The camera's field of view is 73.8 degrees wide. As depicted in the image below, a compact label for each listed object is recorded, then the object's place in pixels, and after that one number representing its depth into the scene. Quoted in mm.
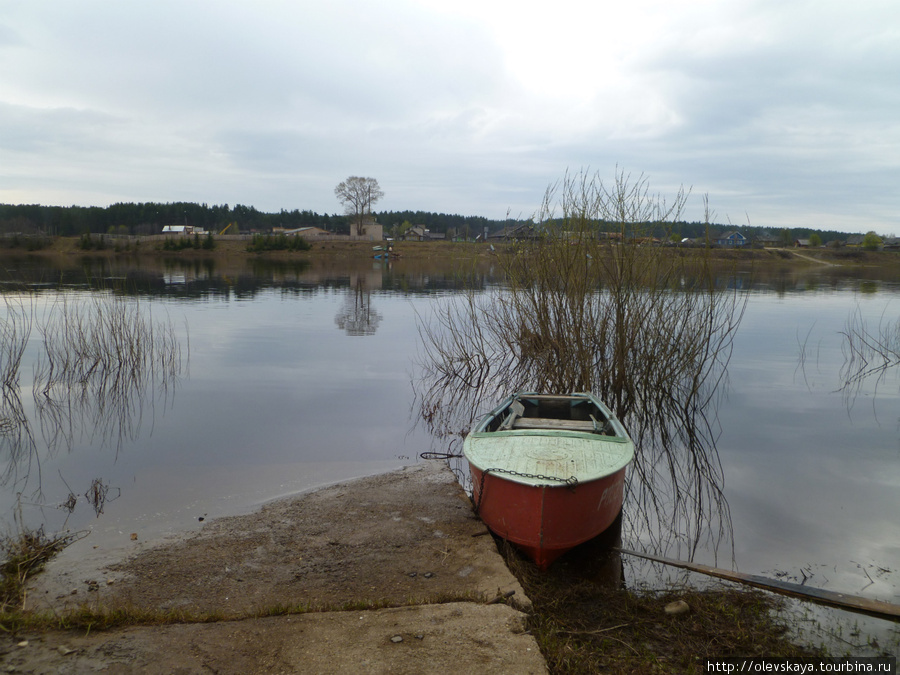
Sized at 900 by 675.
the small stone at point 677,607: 5086
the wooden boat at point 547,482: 5695
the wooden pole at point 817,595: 5184
